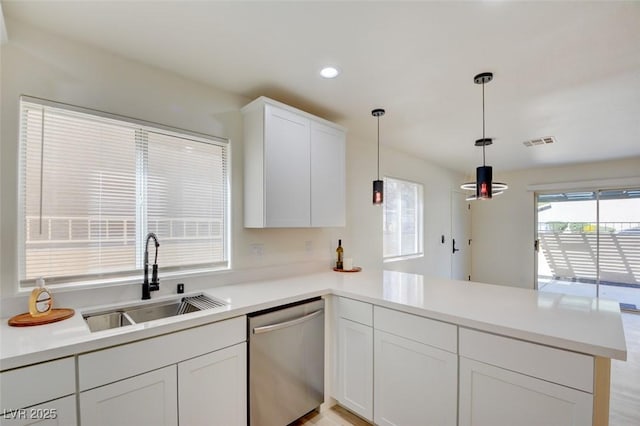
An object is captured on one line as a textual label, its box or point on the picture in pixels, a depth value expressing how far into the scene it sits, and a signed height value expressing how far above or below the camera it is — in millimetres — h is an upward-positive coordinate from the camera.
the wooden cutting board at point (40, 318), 1334 -505
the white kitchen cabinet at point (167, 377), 1217 -780
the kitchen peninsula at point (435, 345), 1156 -622
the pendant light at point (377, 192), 2486 +199
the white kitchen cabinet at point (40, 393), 1035 -678
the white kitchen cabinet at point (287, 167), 2178 +388
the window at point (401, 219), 3928 -64
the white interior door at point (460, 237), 5383 -438
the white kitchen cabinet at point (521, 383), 1167 -751
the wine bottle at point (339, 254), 3023 -419
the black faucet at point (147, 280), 1788 -409
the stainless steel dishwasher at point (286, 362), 1707 -952
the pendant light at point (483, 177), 1973 +262
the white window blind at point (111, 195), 1569 +128
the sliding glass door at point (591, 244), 4688 -496
